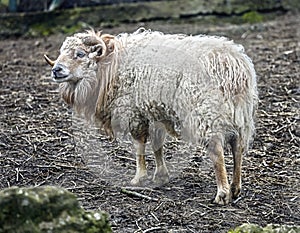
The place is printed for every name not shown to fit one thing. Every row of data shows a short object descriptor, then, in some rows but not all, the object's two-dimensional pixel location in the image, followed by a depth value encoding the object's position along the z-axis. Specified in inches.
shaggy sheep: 358.5
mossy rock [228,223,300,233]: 252.6
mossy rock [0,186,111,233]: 236.3
